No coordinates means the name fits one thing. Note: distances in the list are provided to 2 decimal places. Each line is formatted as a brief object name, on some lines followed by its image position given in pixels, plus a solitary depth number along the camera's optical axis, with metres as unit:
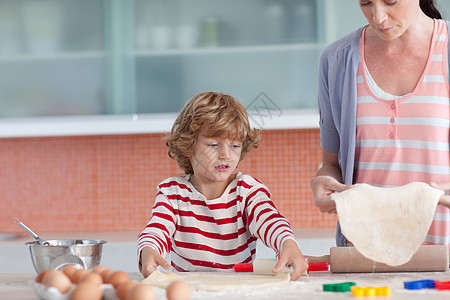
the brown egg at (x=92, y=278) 2.08
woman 2.50
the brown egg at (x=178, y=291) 2.05
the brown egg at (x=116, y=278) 2.10
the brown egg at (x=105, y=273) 2.13
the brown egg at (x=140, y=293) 2.01
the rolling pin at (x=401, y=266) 2.37
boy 2.67
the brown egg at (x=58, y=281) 2.05
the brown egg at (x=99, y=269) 2.16
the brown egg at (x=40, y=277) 2.10
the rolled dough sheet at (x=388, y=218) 2.27
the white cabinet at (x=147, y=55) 3.91
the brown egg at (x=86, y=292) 2.02
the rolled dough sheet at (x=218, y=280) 2.20
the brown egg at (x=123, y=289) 2.04
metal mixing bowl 2.31
